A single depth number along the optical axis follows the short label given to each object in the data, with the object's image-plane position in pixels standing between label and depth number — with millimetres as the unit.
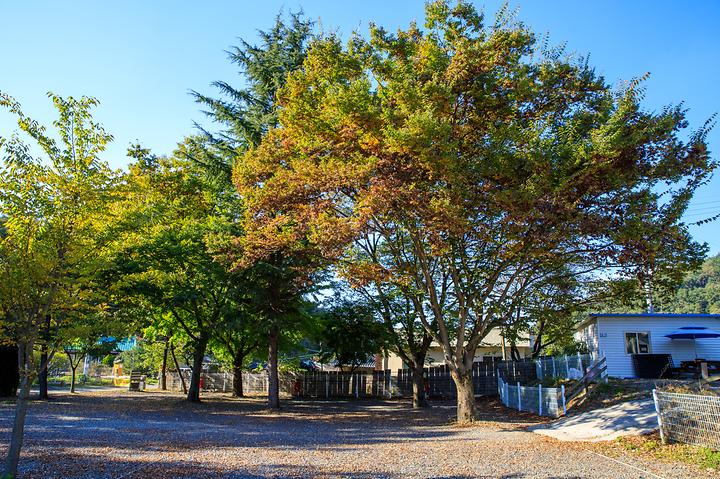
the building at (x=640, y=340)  22312
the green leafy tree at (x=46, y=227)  6938
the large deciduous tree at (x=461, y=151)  11727
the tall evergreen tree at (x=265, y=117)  19766
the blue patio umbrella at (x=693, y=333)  19922
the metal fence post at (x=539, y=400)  16969
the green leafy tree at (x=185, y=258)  19078
